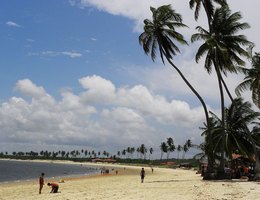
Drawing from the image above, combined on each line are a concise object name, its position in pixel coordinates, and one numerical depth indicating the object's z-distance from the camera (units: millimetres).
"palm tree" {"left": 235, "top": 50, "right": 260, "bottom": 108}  22070
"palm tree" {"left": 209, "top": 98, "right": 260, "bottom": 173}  23386
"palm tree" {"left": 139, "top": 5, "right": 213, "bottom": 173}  22637
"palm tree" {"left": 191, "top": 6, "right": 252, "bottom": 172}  21923
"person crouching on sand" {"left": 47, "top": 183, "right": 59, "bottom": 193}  18594
